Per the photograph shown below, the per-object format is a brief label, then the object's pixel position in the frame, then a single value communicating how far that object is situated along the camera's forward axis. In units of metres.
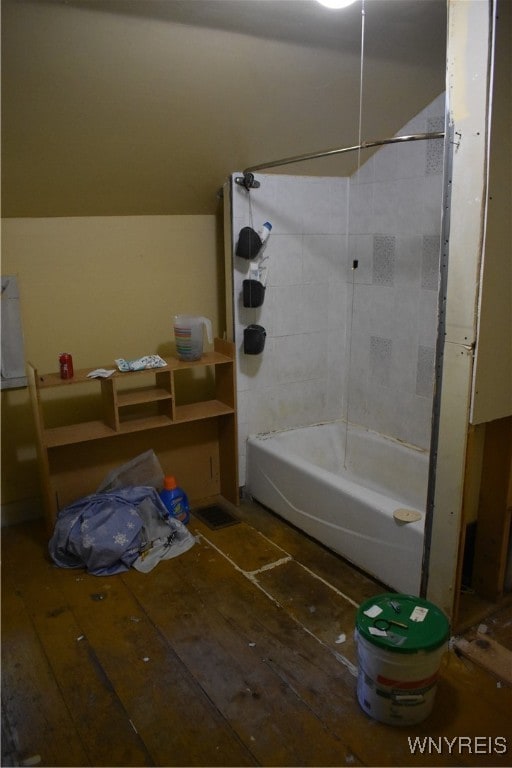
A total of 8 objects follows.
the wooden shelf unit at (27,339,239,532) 2.74
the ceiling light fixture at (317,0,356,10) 1.94
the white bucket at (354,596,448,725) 1.70
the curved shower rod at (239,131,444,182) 2.03
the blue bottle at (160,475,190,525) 2.96
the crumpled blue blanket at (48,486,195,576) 2.59
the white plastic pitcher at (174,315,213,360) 2.88
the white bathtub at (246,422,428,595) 2.36
